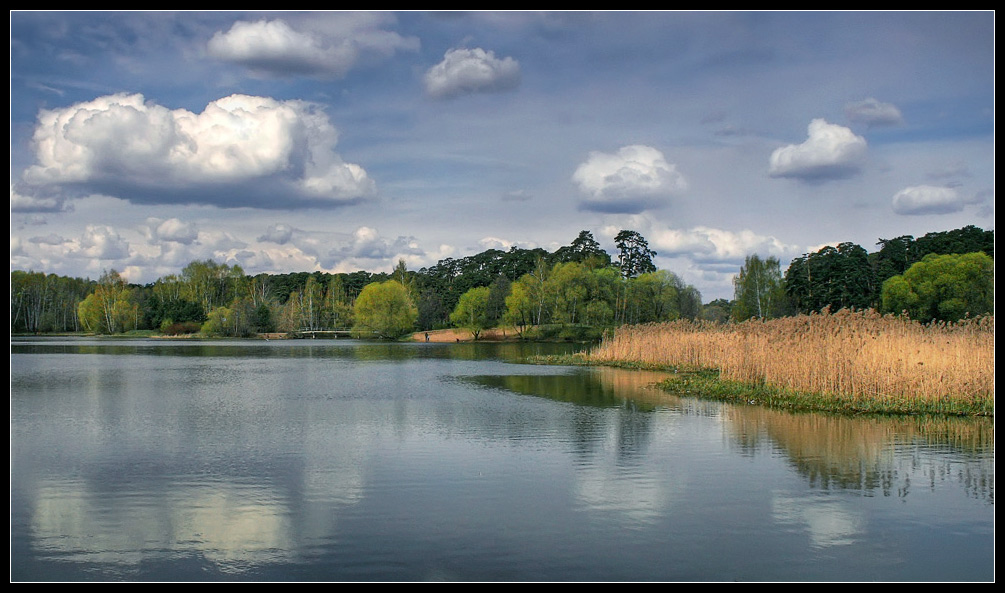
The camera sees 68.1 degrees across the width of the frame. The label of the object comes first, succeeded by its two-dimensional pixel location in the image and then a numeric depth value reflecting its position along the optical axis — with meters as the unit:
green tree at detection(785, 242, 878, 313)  73.69
